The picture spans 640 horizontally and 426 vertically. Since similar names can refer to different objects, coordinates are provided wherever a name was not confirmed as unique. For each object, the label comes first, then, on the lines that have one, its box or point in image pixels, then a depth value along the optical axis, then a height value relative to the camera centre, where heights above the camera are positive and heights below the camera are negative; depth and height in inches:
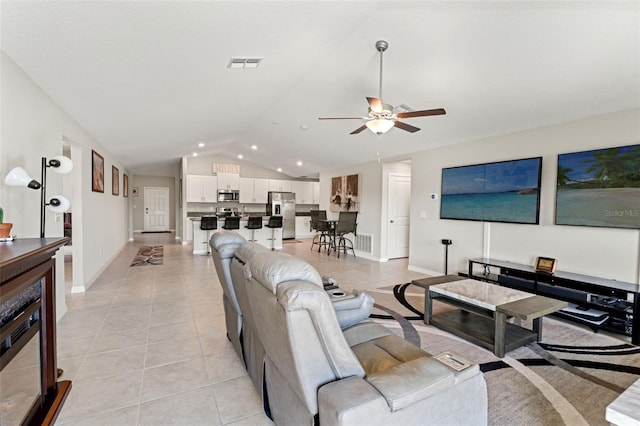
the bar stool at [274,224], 330.6 -22.4
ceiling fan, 117.3 +36.5
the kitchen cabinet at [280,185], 423.8 +26.1
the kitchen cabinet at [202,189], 375.9 +16.6
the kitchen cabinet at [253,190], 409.1 +17.9
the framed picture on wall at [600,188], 126.7 +10.3
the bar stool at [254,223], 316.2 -20.7
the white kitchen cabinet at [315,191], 451.8 +19.4
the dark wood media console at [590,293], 117.2 -35.6
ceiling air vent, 120.8 +56.9
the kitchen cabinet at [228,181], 391.9 +28.1
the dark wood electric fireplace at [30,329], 48.9 -24.6
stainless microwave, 389.7 +9.9
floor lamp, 91.9 +3.8
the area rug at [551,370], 76.3 -50.1
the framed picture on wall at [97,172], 190.7 +18.1
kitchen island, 304.8 -34.1
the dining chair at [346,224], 297.0 -18.2
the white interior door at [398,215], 277.7 -7.9
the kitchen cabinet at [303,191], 441.8 +19.2
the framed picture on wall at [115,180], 259.1 +17.4
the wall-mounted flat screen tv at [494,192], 161.3 +10.0
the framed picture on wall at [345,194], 302.6 +12.2
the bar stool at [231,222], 307.7 -19.7
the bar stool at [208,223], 298.2 -20.5
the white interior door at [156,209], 480.7 -12.9
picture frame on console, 144.3 -26.4
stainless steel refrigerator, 407.2 -6.8
